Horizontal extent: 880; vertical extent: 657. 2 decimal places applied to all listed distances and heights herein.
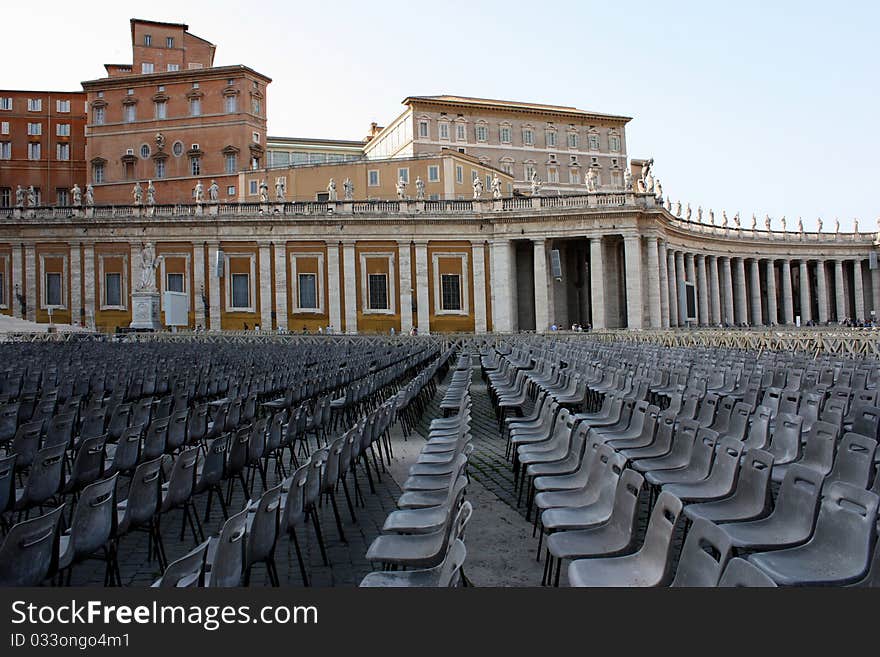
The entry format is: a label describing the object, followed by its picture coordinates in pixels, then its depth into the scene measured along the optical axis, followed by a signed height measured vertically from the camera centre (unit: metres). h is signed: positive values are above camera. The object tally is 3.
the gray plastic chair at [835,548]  3.82 -1.23
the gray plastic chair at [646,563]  3.92 -1.33
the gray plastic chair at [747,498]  5.07 -1.20
